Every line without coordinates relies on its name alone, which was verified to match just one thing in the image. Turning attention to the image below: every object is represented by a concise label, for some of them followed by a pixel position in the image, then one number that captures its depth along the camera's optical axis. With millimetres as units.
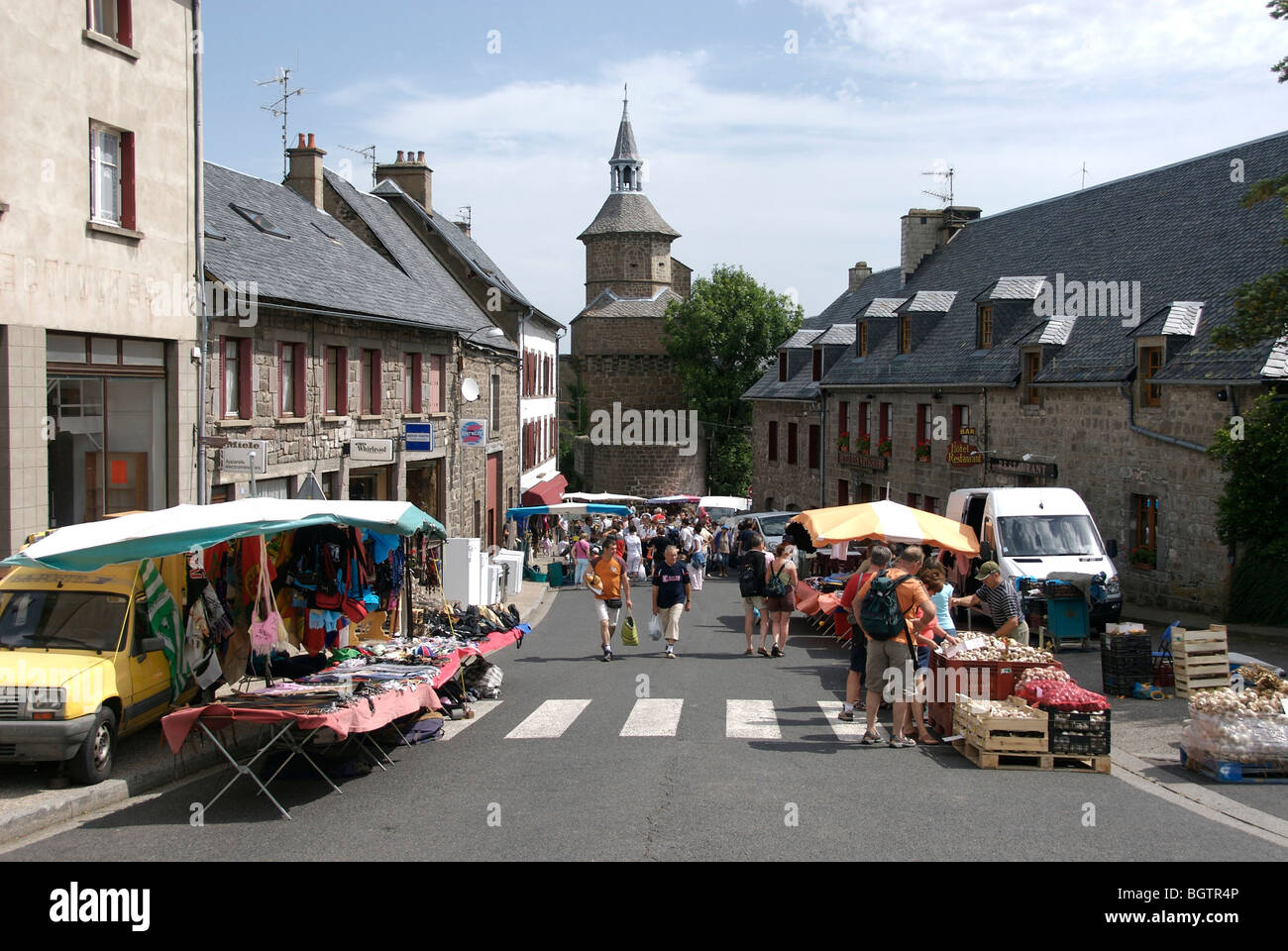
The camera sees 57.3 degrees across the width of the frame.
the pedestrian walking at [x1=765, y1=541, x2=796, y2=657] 15906
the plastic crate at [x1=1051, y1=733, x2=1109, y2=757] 9453
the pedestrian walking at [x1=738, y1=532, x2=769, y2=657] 15969
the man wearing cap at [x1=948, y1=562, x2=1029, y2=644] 12748
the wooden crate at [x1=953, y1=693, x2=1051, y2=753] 9438
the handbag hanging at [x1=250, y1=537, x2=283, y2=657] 10766
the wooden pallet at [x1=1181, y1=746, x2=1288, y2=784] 9141
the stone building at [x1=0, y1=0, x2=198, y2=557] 13367
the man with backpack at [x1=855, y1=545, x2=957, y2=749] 9781
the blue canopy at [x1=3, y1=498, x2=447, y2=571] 9000
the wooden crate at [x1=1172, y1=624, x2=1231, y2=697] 12352
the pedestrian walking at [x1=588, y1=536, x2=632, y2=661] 15969
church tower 67562
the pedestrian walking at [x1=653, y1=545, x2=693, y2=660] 16094
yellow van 8555
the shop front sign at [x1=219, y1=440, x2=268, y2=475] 16234
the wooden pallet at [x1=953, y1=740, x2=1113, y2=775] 9445
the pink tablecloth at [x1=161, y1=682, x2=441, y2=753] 8086
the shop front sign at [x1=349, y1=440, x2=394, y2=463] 22062
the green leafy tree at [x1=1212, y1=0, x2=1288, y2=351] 14078
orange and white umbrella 16203
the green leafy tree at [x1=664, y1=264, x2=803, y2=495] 64188
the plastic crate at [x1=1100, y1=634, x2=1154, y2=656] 12844
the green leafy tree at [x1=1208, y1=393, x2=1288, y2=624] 16516
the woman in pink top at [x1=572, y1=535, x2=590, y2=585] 29844
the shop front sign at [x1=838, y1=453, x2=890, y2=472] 35841
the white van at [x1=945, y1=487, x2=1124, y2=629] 17281
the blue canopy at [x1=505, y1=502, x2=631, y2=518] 32562
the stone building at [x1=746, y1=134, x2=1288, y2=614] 21641
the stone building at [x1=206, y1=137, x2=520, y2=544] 18766
